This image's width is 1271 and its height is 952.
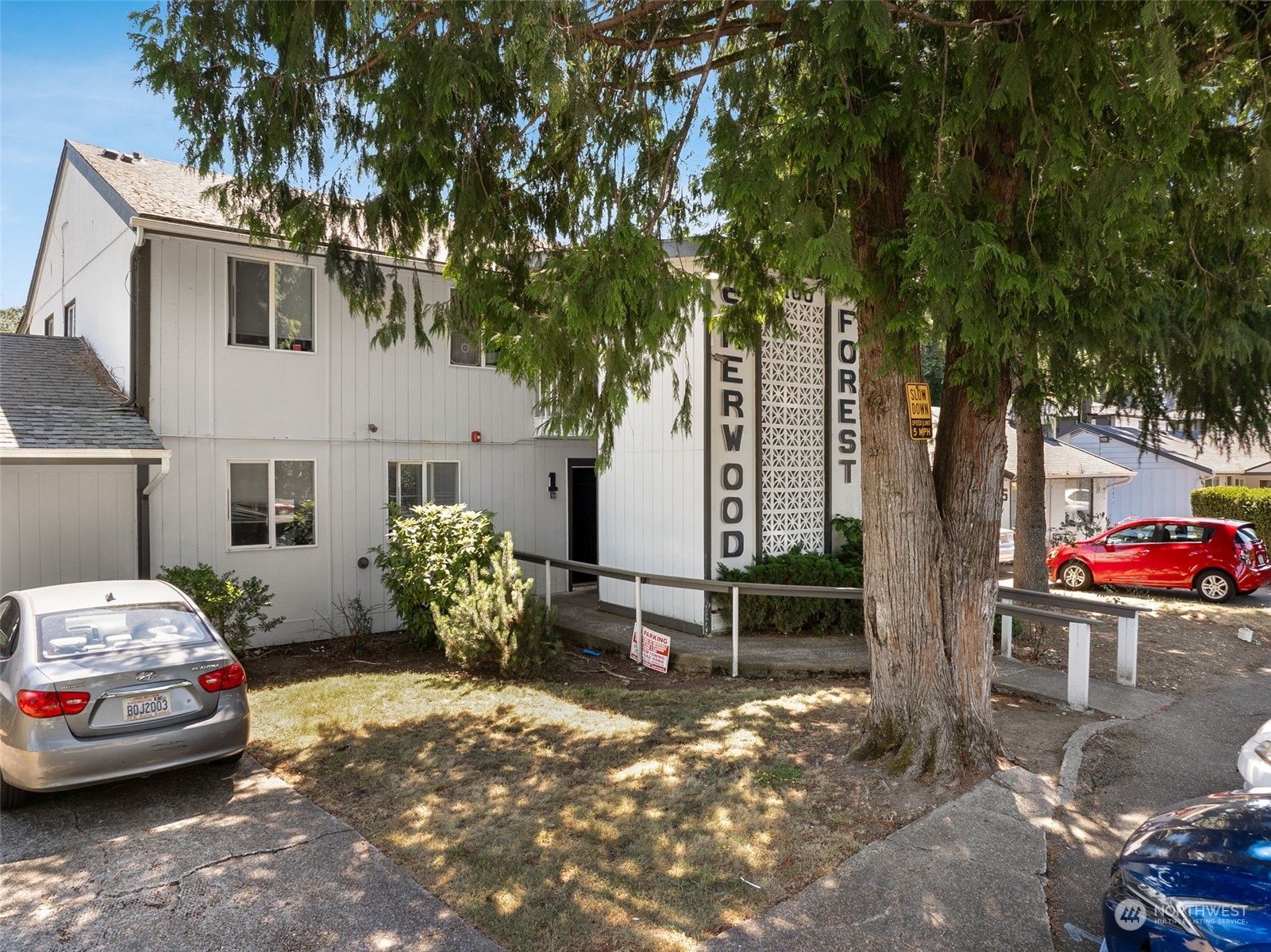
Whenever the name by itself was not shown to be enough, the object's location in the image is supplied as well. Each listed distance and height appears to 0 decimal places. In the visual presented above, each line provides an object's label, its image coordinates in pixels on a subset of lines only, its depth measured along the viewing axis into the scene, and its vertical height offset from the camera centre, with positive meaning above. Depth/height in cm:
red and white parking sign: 898 -219
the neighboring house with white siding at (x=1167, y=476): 2514 -29
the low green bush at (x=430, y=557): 955 -115
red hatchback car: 1399 -176
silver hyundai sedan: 496 -155
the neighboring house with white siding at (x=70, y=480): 870 -19
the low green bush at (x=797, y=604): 1012 -184
